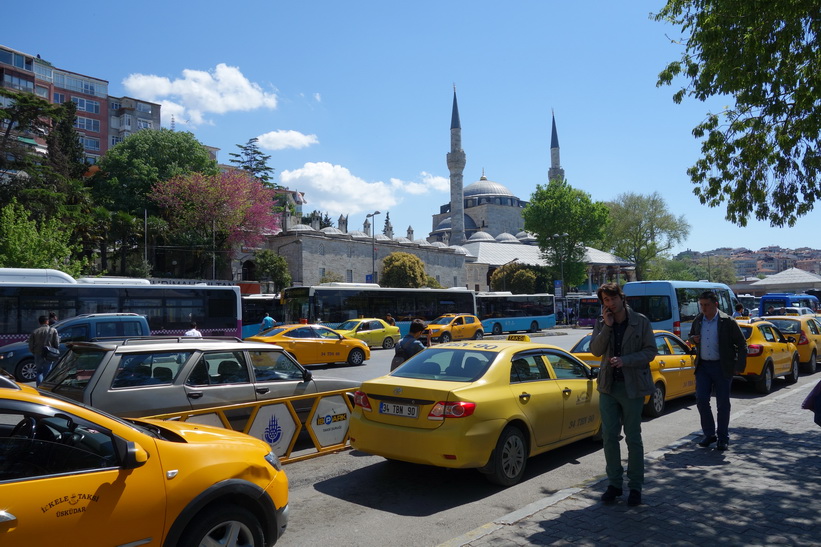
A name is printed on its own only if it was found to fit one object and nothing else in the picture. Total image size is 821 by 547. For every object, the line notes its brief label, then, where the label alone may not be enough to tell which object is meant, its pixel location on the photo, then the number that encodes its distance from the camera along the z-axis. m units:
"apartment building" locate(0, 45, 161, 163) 66.25
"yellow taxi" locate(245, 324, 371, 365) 18.06
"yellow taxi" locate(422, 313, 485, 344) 27.88
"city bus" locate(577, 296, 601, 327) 46.97
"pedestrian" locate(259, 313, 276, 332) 26.24
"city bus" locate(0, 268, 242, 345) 17.69
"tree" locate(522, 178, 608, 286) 59.81
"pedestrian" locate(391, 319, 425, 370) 8.44
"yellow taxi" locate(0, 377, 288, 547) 2.87
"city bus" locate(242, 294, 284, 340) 31.98
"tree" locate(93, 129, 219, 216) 45.88
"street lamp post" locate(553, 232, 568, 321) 60.72
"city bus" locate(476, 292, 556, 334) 40.19
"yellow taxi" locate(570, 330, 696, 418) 9.36
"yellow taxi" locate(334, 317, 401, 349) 25.72
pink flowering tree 43.44
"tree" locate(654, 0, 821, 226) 8.84
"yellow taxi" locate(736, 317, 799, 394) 11.16
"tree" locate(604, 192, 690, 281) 73.19
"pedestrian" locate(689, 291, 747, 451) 6.98
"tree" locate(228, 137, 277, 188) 67.00
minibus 19.54
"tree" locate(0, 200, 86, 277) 27.61
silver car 5.94
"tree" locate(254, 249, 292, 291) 47.66
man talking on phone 5.07
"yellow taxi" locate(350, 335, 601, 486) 5.39
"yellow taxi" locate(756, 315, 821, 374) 14.40
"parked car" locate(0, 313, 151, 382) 15.53
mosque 53.10
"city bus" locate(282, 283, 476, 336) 28.17
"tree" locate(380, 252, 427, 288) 52.06
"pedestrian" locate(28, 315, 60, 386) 13.10
